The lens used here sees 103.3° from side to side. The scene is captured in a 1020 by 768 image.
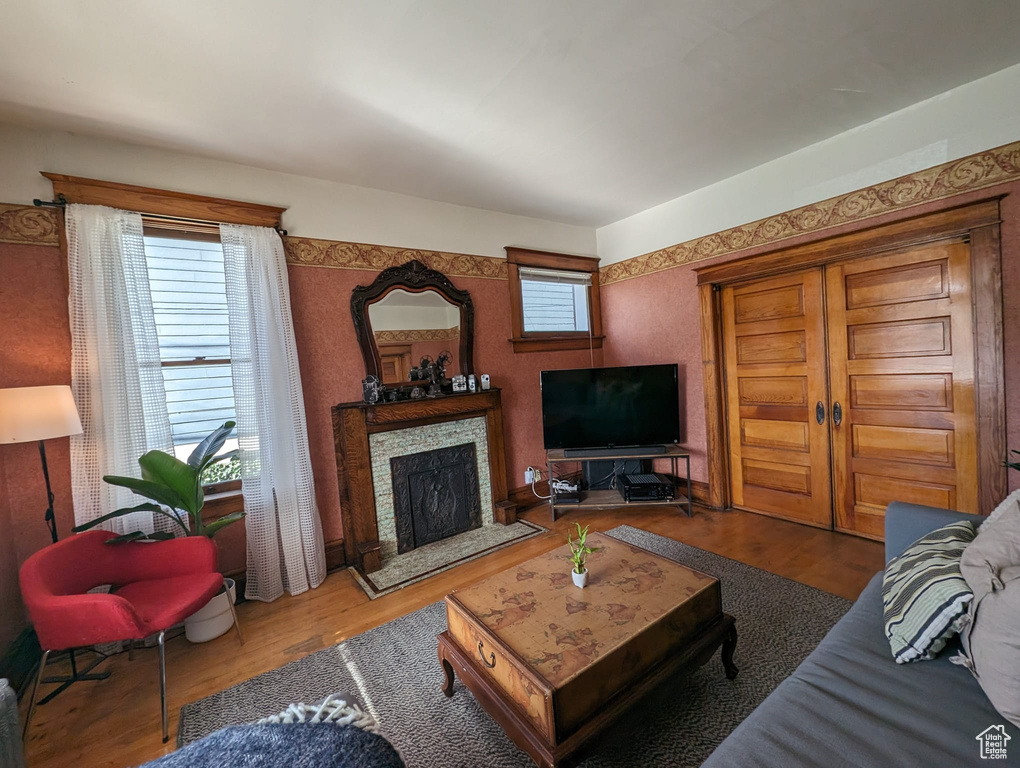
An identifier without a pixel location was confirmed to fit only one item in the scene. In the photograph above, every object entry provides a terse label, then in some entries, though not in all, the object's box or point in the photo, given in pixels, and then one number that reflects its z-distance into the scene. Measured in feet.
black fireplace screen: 10.27
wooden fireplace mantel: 9.41
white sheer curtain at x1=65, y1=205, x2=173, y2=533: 6.93
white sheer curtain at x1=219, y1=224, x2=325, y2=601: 8.27
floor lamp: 5.61
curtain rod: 6.88
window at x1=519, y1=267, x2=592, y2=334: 13.21
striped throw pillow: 3.57
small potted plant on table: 5.57
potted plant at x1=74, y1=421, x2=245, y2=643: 6.56
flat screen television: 11.82
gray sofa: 2.94
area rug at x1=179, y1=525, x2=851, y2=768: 4.68
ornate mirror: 10.09
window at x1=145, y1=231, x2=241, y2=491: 8.00
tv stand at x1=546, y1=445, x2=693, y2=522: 11.24
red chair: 5.08
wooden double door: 8.08
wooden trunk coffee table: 4.03
